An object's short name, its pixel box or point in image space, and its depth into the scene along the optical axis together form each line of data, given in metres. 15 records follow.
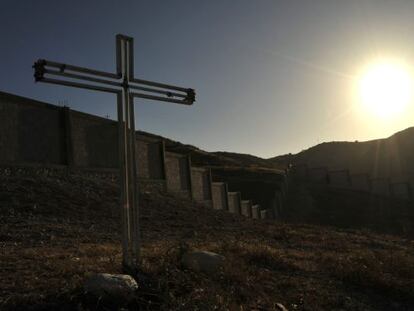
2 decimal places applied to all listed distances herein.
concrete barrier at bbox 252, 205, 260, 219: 38.38
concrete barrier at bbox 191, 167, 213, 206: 29.76
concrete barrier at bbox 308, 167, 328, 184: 70.38
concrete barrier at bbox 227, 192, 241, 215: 35.12
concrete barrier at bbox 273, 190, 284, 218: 43.53
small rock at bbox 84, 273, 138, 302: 5.31
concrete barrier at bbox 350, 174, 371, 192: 68.68
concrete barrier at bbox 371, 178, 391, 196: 67.69
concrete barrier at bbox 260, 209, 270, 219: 39.78
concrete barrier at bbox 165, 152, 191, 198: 26.80
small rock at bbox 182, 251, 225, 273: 6.99
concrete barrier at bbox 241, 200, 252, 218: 37.03
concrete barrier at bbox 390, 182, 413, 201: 68.00
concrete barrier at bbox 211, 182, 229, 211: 32.51
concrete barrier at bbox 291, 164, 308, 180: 69.74
